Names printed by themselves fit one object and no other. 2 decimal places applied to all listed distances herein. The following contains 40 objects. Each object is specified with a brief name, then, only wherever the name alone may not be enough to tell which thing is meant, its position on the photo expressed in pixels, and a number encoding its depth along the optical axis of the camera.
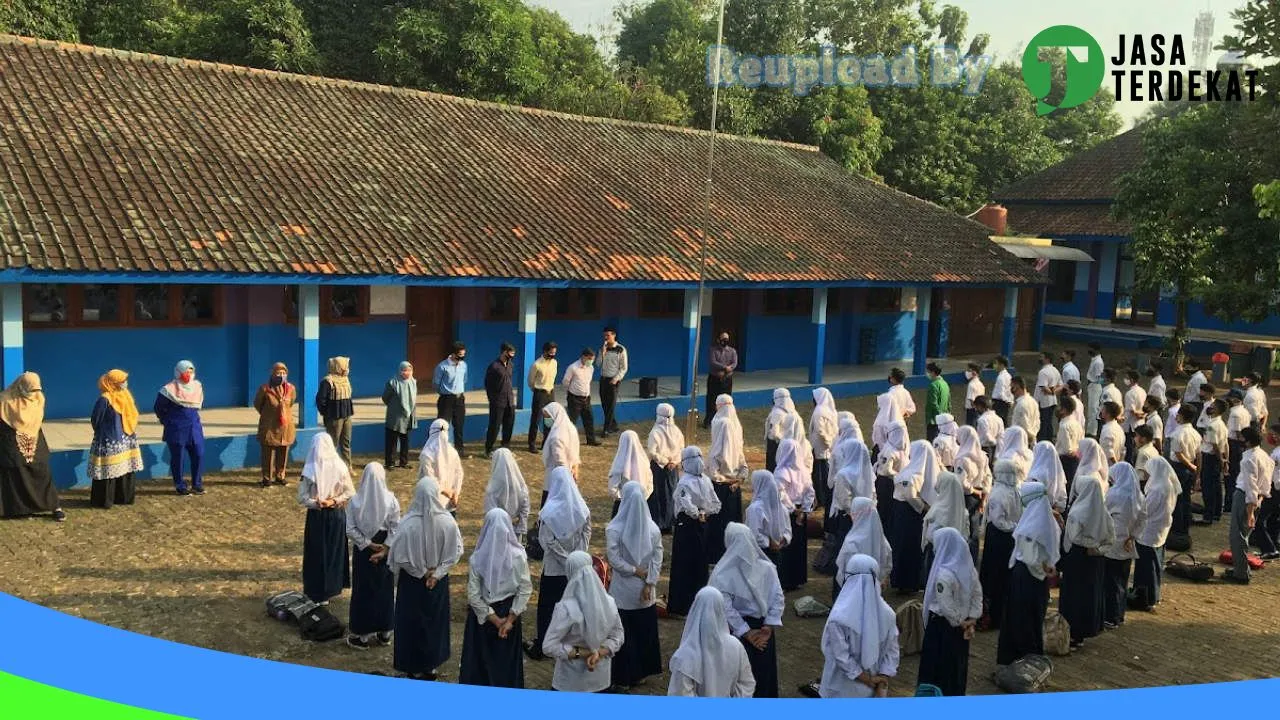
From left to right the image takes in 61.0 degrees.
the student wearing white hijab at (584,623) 6.64
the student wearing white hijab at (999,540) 9.12
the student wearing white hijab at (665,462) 11.38
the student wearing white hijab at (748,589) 6.88
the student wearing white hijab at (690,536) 9.35
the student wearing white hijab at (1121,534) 9.31
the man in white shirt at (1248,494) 10.56
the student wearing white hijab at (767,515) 8.80
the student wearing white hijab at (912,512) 10.02
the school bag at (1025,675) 8.02
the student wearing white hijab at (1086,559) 8.91
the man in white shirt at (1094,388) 17.64
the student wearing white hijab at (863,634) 6.40
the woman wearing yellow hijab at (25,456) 10.75
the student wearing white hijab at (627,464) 9.99
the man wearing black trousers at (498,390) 14.61
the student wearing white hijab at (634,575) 7.71
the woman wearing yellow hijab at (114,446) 11.36
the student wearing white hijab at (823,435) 12.51
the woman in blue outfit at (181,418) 12.00
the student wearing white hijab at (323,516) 8.70
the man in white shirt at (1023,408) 14.02
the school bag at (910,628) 8.56
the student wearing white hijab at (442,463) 9.69
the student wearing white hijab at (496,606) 6.98
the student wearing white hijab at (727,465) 10.73
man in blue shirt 14.27
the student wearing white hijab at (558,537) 8.02
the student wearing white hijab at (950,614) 7.26
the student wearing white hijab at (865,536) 8.12
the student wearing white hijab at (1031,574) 8.27
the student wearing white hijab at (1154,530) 9.82
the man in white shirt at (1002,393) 16.47
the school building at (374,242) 13.56
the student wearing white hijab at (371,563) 8.12
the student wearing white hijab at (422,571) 7.48
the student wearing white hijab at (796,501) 10.04
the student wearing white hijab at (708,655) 6.18
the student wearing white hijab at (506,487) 9.02
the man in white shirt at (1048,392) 16.66
